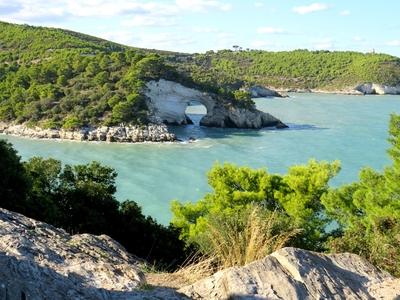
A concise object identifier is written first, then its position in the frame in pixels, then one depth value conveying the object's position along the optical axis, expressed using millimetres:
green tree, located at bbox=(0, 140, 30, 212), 14445
